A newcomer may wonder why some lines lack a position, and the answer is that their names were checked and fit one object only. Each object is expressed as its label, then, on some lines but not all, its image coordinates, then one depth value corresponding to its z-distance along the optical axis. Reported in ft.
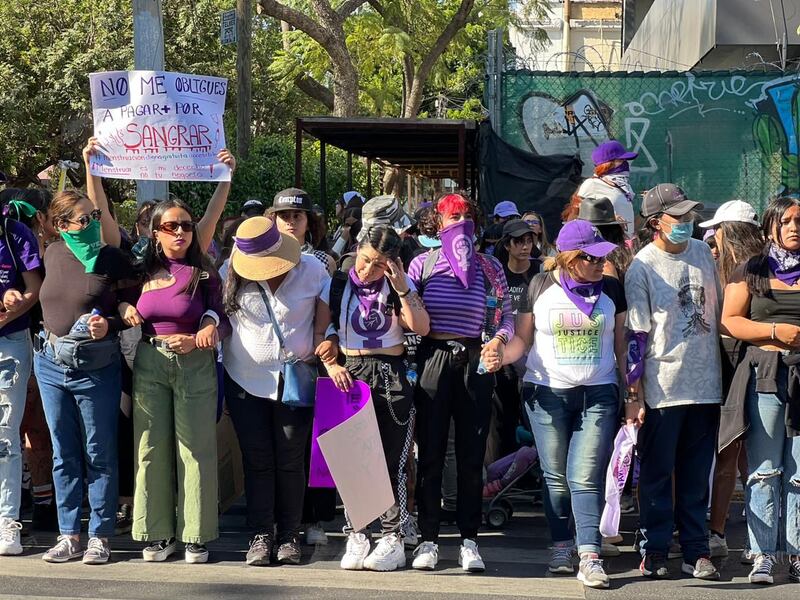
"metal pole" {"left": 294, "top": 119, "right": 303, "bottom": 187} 34.40
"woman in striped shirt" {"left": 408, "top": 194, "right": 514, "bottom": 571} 18.95
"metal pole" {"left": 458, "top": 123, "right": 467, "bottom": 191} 31.94
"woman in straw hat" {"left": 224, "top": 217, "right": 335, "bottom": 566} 19.10
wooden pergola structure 32.68
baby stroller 22.13
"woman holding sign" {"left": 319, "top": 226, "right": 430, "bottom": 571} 18.78
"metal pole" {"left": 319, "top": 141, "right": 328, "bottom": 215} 41.01
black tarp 32.58
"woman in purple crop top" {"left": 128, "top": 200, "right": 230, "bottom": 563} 19.06
